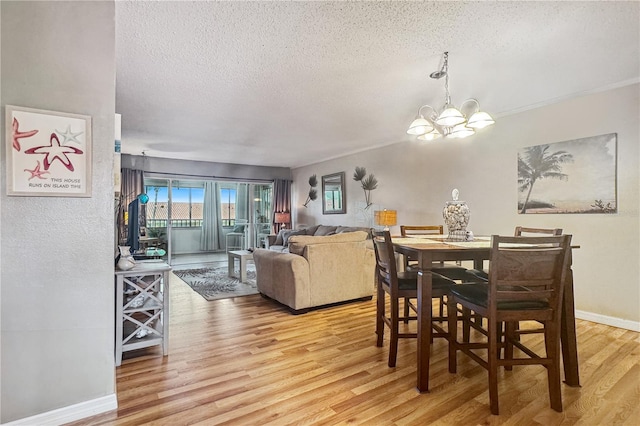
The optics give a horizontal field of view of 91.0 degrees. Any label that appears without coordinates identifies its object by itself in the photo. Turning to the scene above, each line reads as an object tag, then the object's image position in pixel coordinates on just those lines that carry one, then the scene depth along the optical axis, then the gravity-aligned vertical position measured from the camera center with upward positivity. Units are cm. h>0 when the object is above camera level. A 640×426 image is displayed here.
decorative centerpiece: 246 -2
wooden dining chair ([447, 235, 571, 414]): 167 -44
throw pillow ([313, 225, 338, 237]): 637 -33
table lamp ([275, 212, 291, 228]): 765 -10
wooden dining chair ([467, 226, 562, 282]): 239 -48
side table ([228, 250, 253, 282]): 500 -71
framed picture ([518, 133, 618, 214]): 308 +40
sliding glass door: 725 +5
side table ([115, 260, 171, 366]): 225 -70
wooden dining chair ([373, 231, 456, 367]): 221 -51
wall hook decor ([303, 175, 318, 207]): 739 +62
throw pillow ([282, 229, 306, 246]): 684 -42
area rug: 432 -109
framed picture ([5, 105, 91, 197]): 152 +31
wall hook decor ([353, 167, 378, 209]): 577 +62
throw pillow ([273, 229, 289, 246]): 691 -58
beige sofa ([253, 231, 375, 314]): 340 -65
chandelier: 240 +75
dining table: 191 -59
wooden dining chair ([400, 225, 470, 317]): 259 -49
